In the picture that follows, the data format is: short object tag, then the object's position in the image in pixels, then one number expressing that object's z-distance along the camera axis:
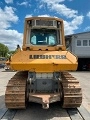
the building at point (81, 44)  13.00
